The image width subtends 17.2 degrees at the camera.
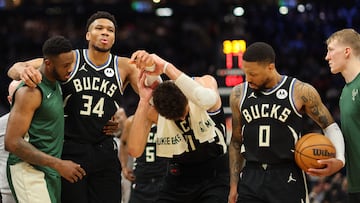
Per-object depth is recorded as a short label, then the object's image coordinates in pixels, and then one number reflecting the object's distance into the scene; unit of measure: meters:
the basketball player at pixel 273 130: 10.23
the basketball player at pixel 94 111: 11.20
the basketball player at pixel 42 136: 9.98
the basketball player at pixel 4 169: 11.90
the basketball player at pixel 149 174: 14.55
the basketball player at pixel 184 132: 10.56
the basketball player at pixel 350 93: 10.56
